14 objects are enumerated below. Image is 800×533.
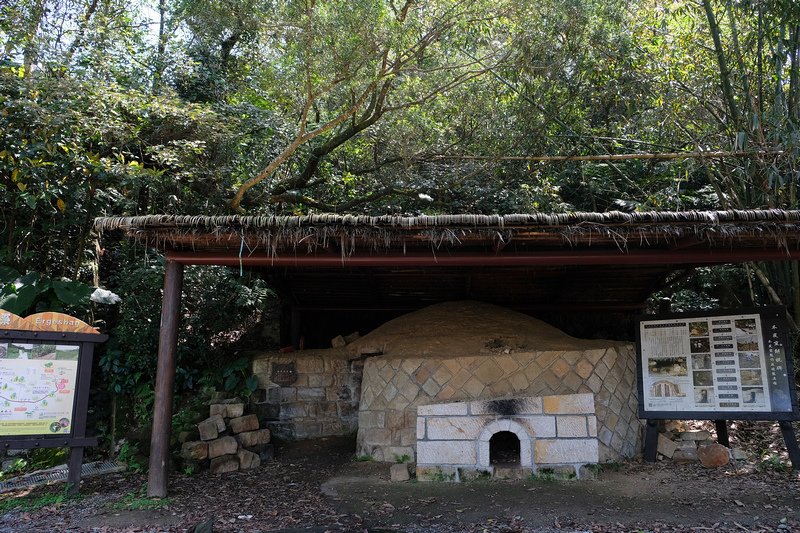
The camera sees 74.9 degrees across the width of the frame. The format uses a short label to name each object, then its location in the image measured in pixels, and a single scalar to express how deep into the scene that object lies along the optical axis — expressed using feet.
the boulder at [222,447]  20.97
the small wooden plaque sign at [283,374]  25.07
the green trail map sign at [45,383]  16.66
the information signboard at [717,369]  18.61
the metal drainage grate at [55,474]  19.22
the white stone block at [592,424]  18.48
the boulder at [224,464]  20.58
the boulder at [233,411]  22.80
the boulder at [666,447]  20.43
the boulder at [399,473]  18.89
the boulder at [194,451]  20.47
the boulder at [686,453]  19.98
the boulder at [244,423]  22.48
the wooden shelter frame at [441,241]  15.67
